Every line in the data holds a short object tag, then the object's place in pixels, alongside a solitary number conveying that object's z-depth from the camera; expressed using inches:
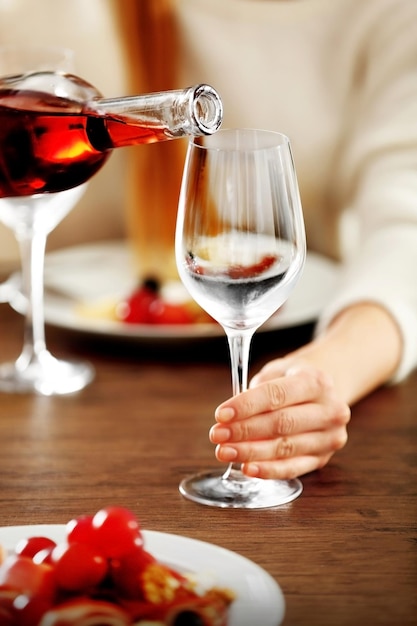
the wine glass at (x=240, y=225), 35.7
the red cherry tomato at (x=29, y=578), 32.0
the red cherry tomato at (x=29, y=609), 31.5
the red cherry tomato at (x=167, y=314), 50.0
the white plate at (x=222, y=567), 32.1
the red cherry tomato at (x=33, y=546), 33.6
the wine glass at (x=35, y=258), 45.3
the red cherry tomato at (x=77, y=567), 32.2
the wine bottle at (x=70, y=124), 36.5
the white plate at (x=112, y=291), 48.4
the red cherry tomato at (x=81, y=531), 33.3
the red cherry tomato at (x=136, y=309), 50.2
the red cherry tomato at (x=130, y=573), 32.4
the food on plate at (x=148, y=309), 50.2
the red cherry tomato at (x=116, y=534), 33.1
